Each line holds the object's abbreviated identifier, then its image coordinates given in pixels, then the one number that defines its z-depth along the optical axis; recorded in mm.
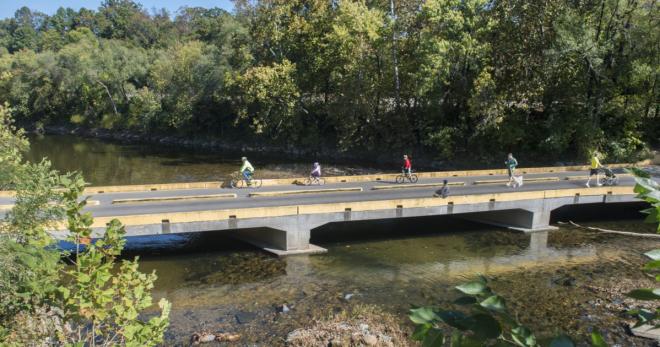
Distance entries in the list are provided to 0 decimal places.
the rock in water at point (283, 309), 16706
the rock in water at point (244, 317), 15977
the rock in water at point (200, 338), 14498
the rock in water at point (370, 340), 14227
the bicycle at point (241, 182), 28156
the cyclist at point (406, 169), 30430
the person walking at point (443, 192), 24922
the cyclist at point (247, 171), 28047
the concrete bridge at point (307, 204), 21156
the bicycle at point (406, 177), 31094
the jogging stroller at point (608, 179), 29344
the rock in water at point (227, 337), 14662
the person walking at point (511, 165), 29556
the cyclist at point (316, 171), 28962
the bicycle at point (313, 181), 29286
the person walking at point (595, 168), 29219
